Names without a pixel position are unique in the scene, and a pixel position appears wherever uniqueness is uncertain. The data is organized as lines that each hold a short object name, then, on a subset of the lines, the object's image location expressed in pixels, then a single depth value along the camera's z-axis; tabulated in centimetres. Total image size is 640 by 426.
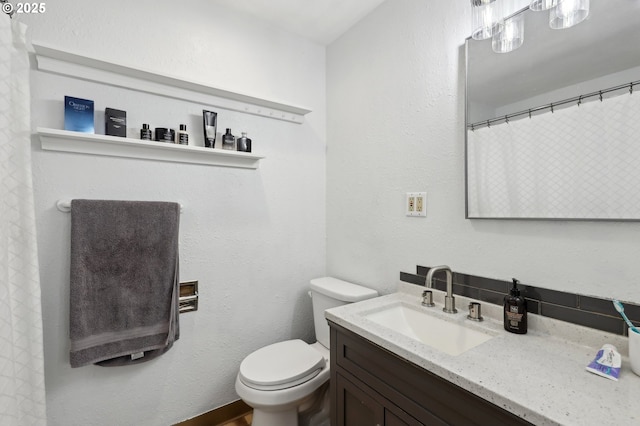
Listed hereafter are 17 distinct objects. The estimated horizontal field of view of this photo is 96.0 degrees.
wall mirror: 87
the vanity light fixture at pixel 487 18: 113
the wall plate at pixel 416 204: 144
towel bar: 131
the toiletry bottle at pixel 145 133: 142
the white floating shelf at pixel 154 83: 127
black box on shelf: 135
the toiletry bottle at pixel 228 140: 164
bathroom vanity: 67
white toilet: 134
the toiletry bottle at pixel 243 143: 169
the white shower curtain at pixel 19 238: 101
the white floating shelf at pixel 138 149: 127
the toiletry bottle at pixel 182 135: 151
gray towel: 129
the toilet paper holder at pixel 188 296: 158
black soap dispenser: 102
